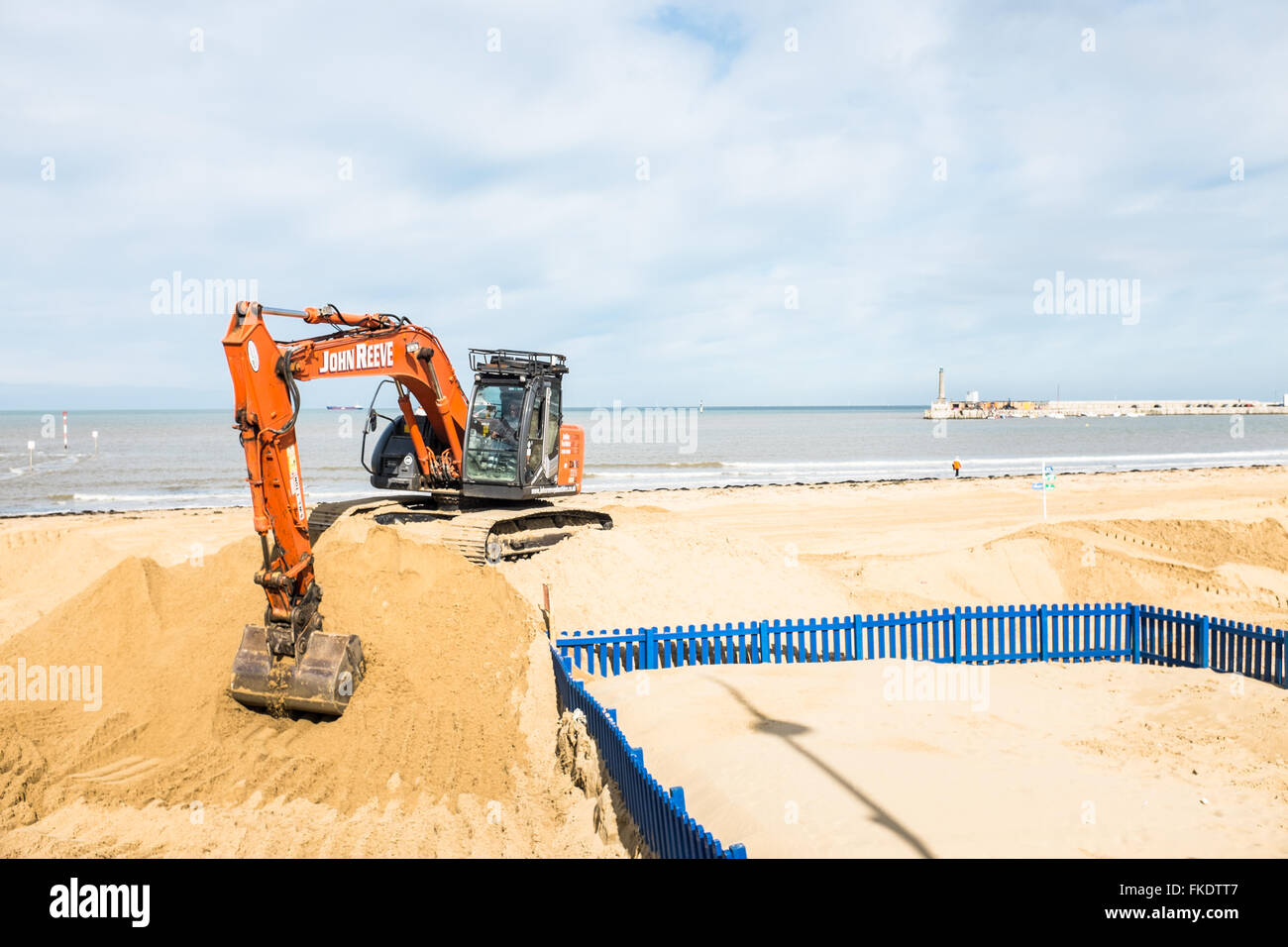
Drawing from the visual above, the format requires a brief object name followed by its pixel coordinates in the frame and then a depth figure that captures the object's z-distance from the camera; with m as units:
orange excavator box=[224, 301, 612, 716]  8.23
